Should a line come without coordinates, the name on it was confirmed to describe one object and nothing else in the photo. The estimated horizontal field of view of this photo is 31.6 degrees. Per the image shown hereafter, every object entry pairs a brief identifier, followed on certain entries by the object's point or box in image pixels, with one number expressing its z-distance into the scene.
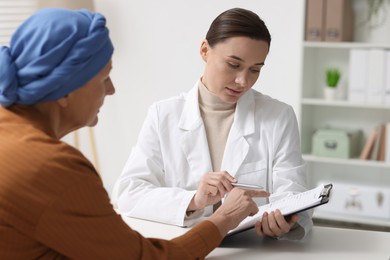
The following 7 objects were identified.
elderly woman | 1.34
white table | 1.78
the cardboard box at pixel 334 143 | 4.29
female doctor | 2.12
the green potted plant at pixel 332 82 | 4.29
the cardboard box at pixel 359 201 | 4.24
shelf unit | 4.33
